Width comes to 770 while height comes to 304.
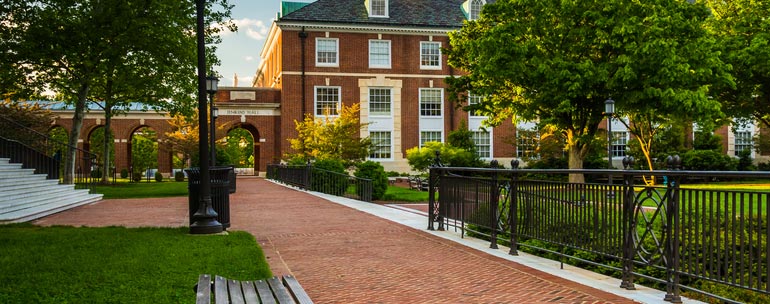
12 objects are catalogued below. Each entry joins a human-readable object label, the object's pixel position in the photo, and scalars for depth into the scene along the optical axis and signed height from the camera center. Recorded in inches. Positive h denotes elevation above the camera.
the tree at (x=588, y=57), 882.8 +135.5
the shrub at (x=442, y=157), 1334.9 -16.7
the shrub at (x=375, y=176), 868.0 -37.0
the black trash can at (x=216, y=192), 457.7 -31.5
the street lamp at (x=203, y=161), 435.5 -7.6
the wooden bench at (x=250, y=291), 177.3 -43.2
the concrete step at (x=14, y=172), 653.2 -22.7
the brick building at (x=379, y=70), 1590.8 +210.8
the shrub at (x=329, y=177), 912.9 -41.8
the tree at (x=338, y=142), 1222.3 +15.5
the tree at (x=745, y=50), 1056.2 +166.1
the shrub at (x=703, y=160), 1510.8 -29.7
